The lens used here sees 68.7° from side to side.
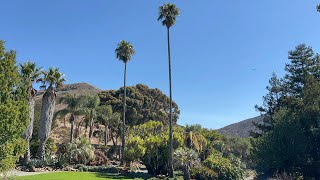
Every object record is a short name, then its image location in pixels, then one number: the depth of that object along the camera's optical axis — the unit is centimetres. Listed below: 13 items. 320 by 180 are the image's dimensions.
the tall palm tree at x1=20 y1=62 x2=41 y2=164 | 2676
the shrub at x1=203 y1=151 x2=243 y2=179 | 2662
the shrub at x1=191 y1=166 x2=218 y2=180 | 2622
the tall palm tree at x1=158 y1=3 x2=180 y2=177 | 3145
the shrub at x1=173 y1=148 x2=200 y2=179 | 2675
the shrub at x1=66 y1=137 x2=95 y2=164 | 2976
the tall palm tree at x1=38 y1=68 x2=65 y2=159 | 2889
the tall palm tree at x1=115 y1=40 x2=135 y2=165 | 3601
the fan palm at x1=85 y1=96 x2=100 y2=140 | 3982
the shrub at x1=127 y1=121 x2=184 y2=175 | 2907
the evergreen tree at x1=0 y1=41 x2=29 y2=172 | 1579
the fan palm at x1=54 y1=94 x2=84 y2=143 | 3791
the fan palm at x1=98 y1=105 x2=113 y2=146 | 4245
